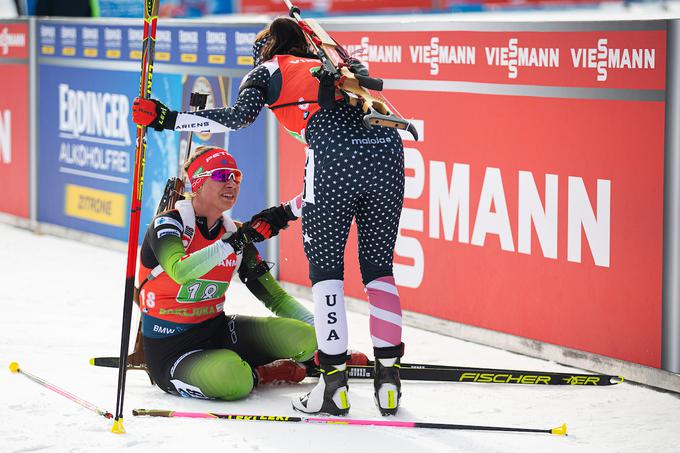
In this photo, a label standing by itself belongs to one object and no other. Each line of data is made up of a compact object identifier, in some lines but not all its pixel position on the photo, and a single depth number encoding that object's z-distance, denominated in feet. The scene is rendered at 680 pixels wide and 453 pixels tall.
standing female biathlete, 33.86
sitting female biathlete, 35.35
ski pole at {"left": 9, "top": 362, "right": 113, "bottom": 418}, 34.68
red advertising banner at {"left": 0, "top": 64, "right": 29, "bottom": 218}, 71.72
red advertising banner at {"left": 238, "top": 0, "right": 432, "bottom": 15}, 126.11
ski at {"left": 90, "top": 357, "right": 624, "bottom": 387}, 38.04
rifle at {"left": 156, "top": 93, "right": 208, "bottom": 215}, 38.40
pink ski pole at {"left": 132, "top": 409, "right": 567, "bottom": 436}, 32.96
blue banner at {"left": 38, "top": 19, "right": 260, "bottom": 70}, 55.47
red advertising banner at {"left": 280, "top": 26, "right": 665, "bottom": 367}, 38.01
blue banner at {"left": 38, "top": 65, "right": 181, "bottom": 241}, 61.72
